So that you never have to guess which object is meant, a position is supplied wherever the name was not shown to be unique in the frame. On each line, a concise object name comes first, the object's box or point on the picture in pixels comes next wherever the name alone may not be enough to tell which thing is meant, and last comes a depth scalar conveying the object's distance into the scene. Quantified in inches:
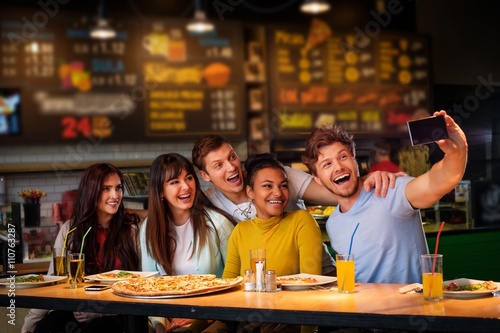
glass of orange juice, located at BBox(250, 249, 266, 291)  103.7
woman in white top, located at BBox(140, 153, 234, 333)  128.5
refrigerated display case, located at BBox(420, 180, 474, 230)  214.1
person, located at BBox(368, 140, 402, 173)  234.7
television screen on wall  193.9
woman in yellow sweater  119.0
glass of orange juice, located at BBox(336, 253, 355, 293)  99.0
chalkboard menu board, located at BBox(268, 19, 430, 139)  232.2
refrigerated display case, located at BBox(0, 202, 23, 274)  165.6
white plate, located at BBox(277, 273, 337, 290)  102.7
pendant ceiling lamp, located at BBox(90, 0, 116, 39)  209.5
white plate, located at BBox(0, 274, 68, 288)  118.5
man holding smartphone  113.1
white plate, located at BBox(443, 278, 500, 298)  90.4
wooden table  81.7
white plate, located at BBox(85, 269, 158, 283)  117.2
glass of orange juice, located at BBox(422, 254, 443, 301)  90.4
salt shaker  104.5
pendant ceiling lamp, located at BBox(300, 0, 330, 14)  234.9
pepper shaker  102.2
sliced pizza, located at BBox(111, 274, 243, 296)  101.9
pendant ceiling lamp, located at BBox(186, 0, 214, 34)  224.2
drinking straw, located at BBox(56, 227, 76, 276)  124.5
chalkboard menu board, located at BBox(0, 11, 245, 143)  197.2
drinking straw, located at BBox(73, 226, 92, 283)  116.4
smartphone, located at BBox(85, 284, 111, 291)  111.0
